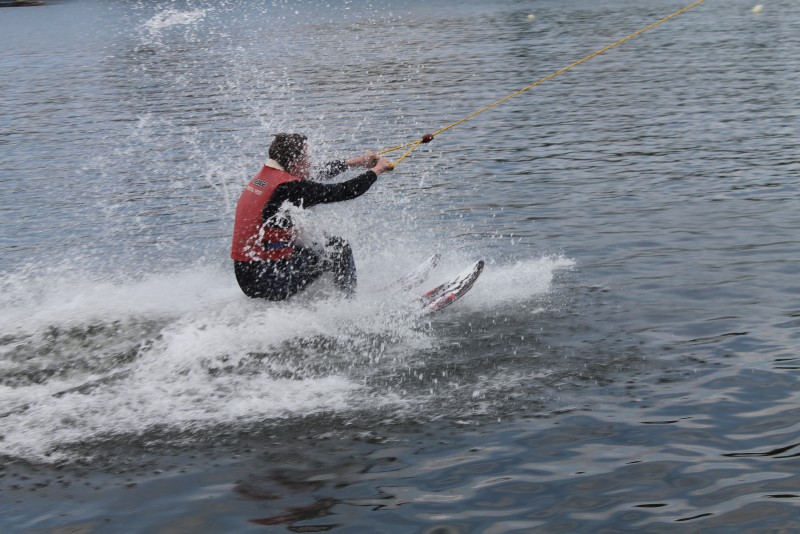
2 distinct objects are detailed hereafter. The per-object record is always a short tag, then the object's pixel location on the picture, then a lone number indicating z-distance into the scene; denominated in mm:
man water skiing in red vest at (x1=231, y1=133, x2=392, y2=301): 10961
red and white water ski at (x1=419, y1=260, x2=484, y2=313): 11546
